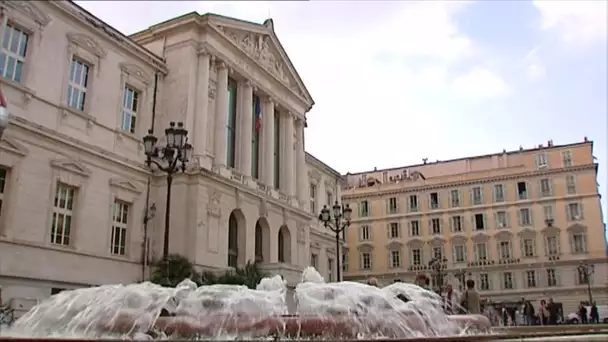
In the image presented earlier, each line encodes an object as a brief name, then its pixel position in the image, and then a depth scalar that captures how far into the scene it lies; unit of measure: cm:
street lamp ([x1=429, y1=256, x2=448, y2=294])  3145
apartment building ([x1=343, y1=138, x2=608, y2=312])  4634
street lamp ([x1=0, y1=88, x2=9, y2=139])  1105
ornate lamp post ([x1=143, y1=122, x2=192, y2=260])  1457
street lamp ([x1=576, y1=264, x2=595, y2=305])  4292
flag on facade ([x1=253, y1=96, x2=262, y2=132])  2903
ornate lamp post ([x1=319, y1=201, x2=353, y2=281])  2205
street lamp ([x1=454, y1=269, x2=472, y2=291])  4767
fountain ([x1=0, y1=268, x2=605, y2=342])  682
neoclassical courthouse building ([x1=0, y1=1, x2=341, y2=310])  1770
